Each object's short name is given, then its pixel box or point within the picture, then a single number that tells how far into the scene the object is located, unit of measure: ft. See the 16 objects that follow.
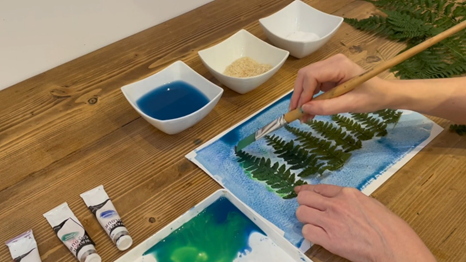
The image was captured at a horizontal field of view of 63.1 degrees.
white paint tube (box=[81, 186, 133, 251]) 2.19
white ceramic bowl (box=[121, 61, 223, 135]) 2.64
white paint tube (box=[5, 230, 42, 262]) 2.14
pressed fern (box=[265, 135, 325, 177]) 2.52
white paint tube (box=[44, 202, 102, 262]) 2.13
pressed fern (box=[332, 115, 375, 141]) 2.74
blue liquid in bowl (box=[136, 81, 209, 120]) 2.83
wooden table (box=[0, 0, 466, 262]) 2.31
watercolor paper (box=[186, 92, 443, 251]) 2.37
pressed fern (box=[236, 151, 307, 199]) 2.46
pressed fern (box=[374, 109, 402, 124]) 2.82
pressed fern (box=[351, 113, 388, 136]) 2.77
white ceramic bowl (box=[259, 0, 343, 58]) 3.27
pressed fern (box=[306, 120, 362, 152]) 2.68
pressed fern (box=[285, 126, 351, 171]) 2.57
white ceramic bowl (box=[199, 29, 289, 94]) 2.96
